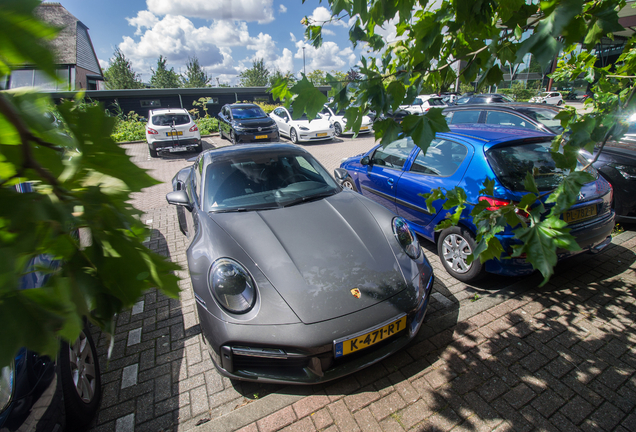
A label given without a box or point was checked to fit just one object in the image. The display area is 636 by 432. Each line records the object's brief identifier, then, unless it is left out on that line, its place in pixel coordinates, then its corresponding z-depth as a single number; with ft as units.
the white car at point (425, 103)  62.08
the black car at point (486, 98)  52.65
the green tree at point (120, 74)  117.80
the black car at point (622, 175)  15.69
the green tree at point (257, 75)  157.17
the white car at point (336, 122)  49.20
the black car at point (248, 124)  41.75
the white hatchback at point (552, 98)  102.26
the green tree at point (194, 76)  144.66
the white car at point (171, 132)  38.70
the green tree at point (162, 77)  137.27
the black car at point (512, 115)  22.50
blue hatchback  10.86
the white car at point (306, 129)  45.75
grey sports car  7.36
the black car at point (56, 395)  4.85
